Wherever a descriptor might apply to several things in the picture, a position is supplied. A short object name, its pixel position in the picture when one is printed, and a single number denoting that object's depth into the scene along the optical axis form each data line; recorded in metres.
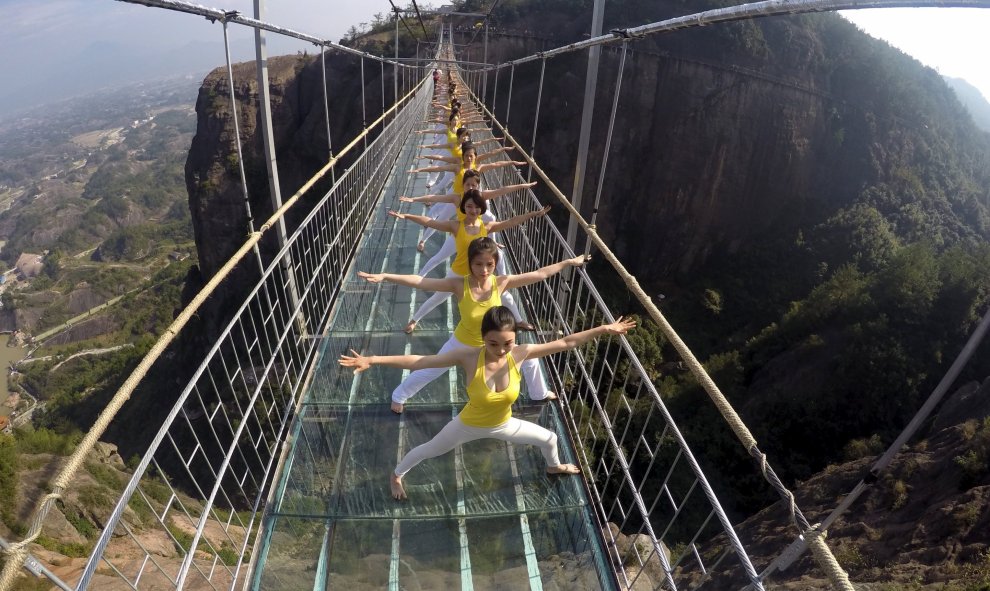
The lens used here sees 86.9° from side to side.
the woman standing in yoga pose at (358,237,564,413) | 2.98
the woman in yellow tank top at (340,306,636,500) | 2.39
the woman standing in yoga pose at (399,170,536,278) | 4.40
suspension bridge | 1.80
